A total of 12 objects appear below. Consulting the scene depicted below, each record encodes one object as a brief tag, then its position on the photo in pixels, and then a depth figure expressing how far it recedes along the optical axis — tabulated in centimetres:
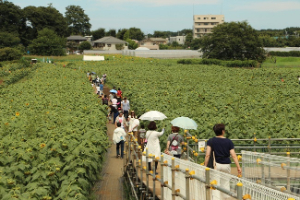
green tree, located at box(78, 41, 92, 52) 12625
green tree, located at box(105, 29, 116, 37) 17775
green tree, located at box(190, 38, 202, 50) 14412
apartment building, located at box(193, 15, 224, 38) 17250
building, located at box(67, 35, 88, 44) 13625
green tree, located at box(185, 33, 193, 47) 17175
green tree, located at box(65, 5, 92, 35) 15838
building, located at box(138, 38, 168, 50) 18149
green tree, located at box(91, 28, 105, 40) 17162
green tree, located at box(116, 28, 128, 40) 17362
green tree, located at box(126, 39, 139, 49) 14555
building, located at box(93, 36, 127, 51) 14050
